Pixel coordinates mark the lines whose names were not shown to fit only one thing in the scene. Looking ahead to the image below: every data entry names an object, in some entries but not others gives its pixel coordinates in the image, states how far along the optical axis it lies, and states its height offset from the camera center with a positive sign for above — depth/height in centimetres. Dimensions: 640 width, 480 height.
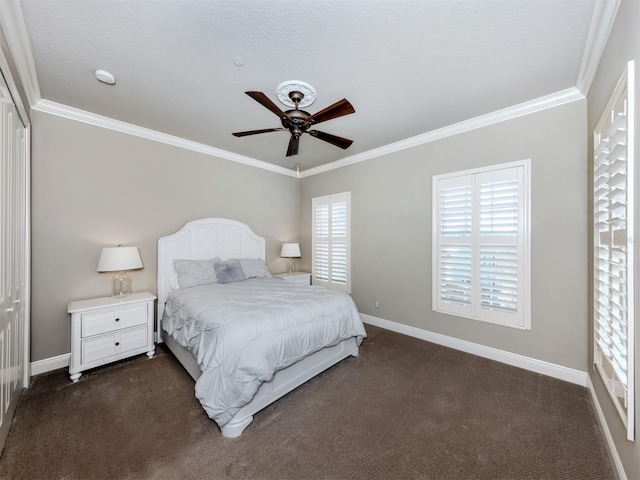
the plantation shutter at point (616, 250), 133 -6
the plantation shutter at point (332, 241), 464 -1
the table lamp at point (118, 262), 291 -24
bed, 193 -82
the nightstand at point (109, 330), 260 -95
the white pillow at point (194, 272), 355 -44
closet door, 174 -12
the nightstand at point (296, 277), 463 -64
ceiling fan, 200 +102
